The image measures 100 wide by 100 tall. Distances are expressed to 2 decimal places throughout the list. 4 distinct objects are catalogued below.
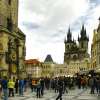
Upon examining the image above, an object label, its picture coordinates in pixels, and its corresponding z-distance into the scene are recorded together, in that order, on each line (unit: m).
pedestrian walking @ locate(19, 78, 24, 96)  12.24
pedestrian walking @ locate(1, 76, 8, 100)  9.27
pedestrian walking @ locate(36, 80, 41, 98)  11.38
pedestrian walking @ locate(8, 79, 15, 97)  11.29
